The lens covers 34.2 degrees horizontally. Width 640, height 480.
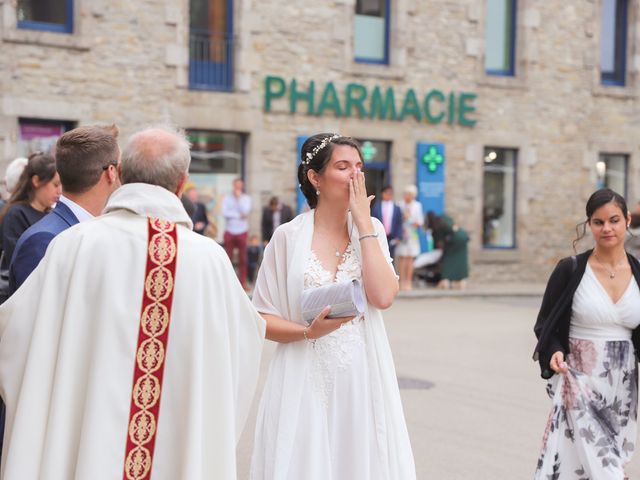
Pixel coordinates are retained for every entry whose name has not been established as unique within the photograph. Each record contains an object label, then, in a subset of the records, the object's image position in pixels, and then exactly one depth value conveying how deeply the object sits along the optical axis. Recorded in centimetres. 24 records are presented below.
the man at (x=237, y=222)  1875
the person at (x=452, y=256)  1998
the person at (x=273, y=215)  1878
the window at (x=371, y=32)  2091
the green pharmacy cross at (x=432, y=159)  2130
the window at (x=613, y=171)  2427
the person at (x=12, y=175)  830
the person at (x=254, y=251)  1925
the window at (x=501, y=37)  2267
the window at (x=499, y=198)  2259
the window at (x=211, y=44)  1923
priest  333
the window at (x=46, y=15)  1756
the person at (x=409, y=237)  1964
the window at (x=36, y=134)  1747
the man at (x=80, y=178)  407
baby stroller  2058
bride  401
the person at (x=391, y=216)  1900
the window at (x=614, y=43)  2439
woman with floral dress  546
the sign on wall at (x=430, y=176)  2119
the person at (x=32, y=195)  573
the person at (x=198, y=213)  1623
